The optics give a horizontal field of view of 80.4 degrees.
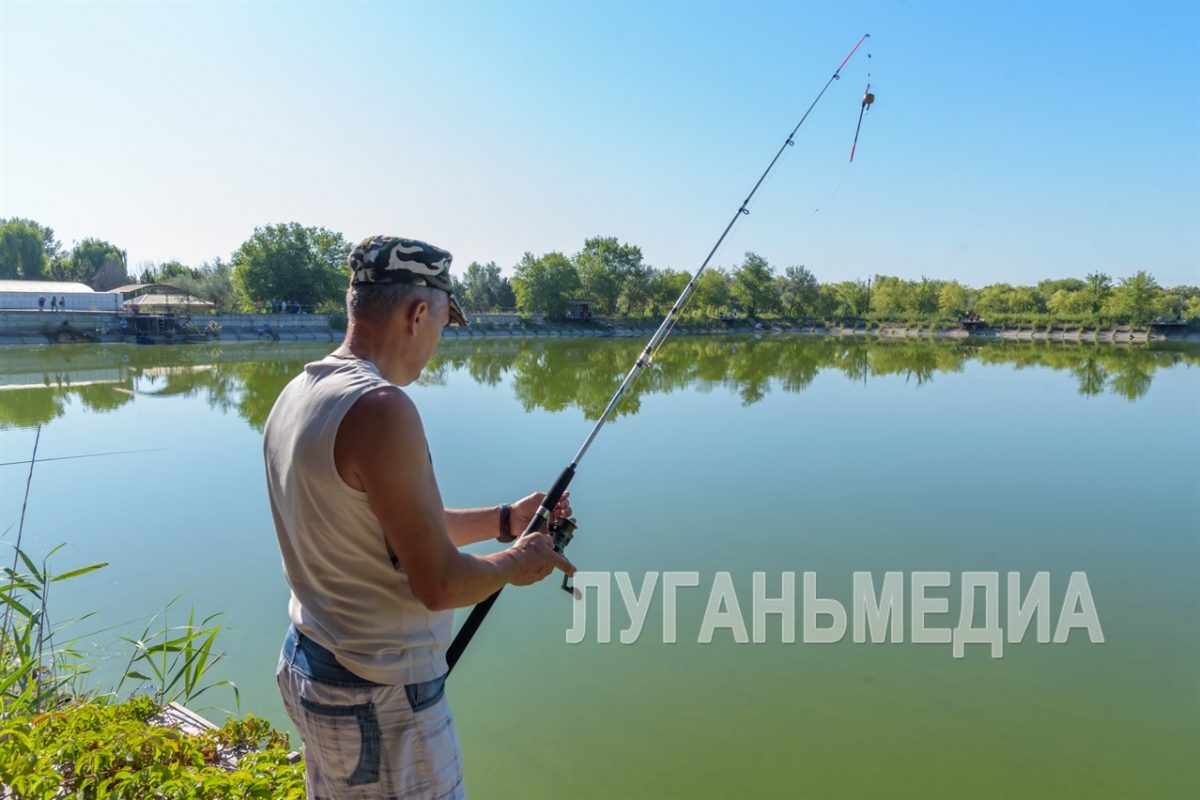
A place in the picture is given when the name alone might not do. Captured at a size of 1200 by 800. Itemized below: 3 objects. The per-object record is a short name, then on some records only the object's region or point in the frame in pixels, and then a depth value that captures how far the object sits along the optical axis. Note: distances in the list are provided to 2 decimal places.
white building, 32.06
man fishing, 1.10
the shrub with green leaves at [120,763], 1.85
